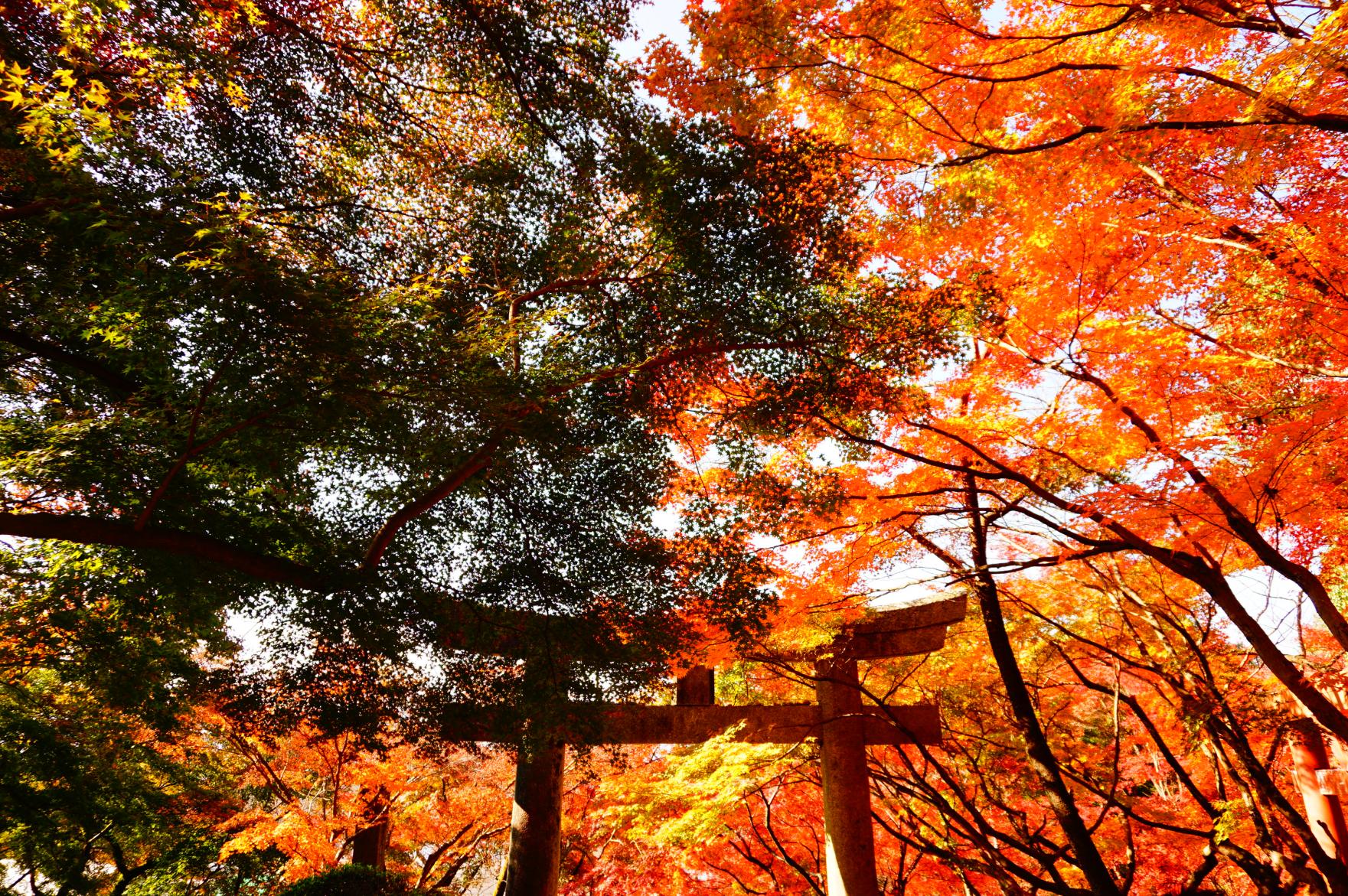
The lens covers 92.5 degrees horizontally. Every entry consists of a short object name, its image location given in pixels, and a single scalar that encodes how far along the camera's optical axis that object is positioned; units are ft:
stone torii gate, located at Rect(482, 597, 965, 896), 22.49
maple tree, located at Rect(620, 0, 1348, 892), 14.02
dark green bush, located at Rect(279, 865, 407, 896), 25.91
